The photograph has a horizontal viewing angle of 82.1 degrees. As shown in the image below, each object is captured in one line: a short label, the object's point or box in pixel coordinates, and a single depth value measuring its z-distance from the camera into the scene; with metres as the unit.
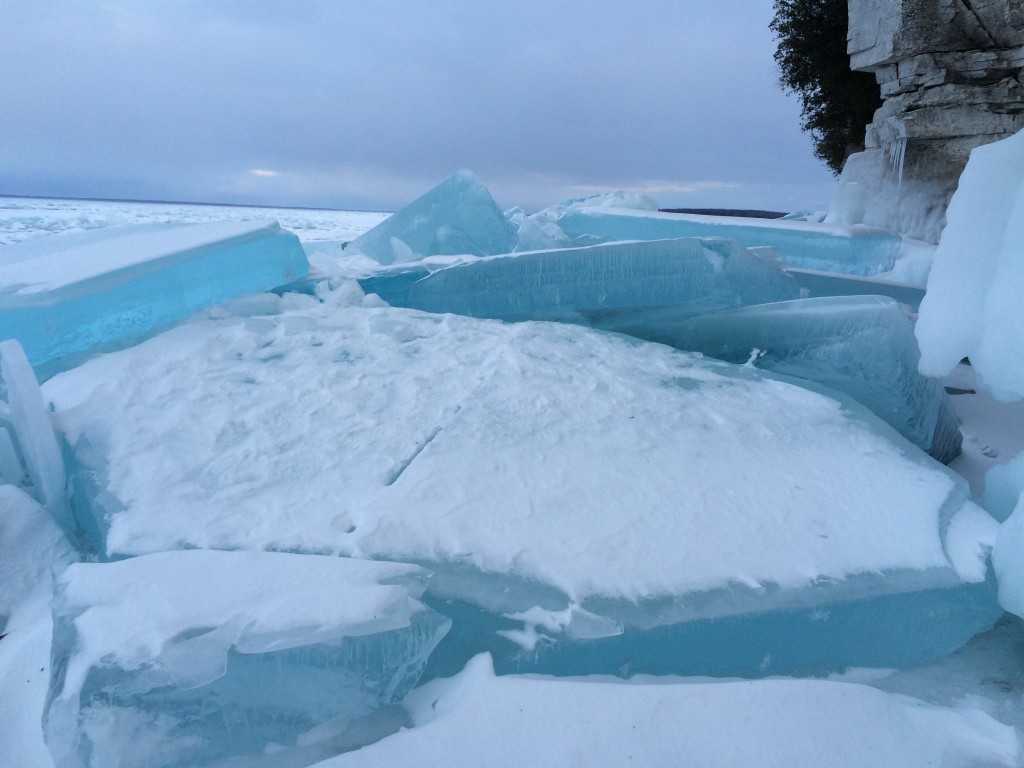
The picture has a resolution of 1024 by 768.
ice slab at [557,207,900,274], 3.83
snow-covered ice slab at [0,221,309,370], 1.91
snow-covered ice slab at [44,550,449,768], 0.90
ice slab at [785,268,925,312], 3.07
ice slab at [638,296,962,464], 1.91
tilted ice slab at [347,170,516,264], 3.89
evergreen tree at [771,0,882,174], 6.61
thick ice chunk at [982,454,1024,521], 1.42
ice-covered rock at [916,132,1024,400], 1.18
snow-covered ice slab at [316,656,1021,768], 0.87
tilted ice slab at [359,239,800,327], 2.36
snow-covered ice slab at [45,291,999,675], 1.07
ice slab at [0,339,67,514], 1.46
